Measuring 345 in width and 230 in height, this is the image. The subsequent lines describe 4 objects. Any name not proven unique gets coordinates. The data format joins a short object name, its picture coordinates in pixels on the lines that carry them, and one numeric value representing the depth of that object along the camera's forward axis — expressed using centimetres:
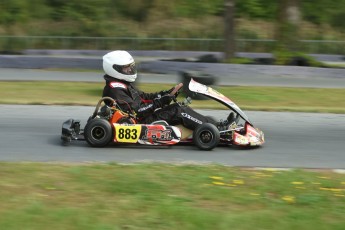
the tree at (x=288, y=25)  3909
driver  1557
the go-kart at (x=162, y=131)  1545
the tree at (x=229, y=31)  3903
